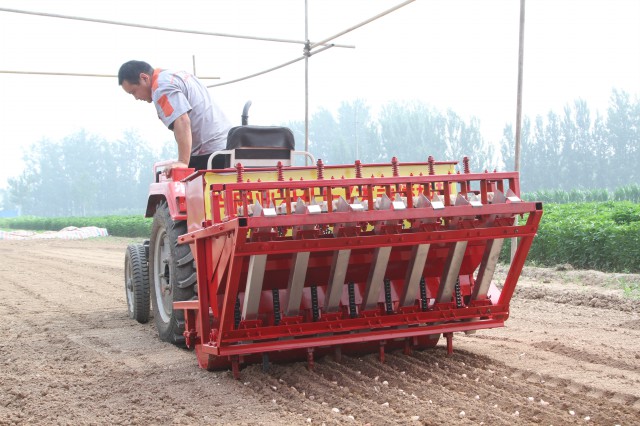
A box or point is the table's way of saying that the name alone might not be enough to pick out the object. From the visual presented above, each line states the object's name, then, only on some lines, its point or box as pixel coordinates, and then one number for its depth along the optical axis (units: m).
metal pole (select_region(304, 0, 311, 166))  13.63
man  5.74
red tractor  4.13
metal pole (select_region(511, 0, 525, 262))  9.00
